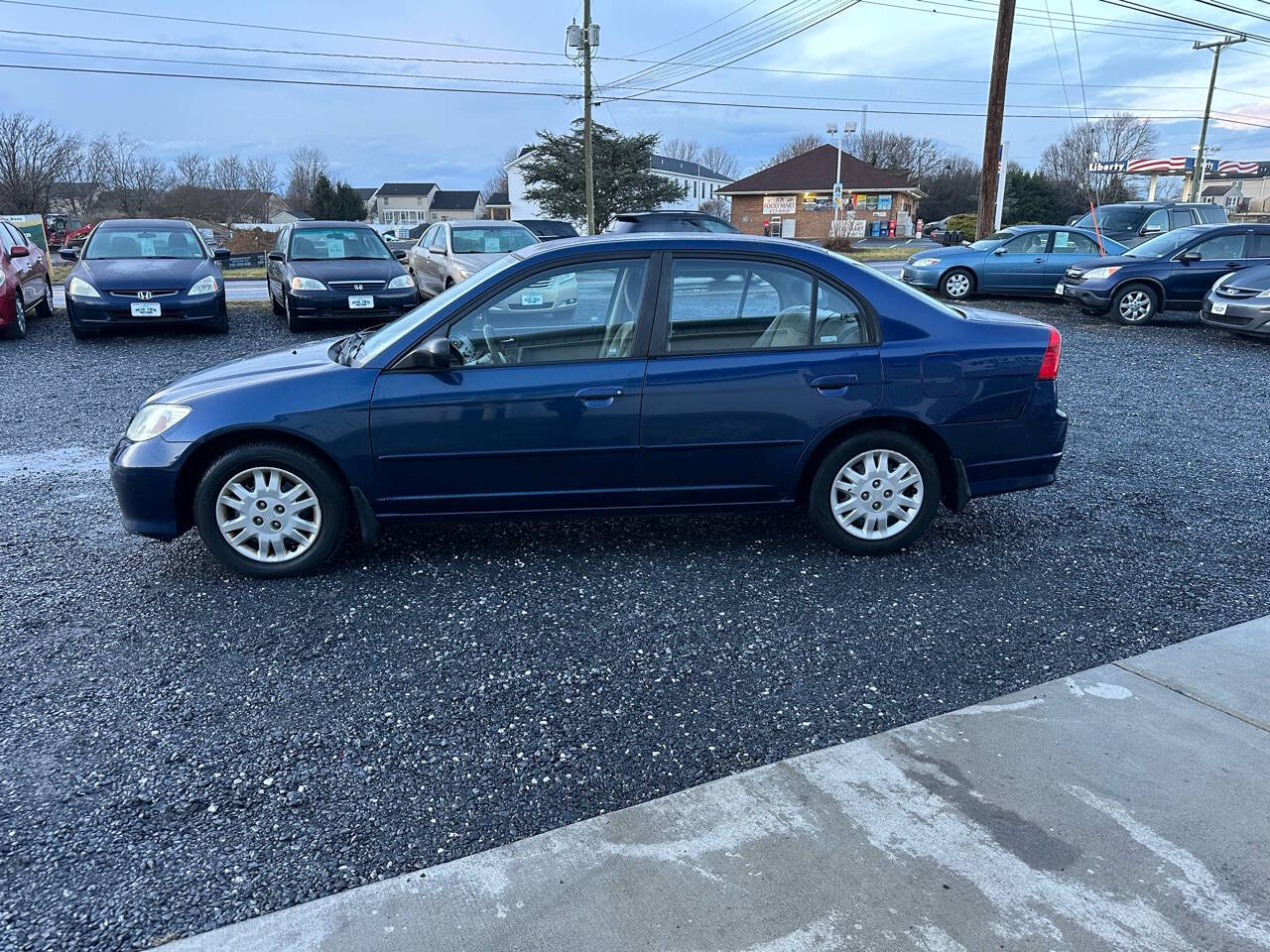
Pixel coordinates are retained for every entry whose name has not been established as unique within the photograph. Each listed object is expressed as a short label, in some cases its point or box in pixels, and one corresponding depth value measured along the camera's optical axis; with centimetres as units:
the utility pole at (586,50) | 3138
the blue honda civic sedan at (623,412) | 412
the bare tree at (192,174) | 5319
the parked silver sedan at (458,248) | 1334
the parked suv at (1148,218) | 1930
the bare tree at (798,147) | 8738
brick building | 6016
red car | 1112
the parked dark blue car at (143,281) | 1064
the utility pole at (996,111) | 1853
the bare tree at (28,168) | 3891
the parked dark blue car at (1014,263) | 1606
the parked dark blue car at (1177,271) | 1336
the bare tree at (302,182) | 7706
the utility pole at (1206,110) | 4122
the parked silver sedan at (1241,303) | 1134
